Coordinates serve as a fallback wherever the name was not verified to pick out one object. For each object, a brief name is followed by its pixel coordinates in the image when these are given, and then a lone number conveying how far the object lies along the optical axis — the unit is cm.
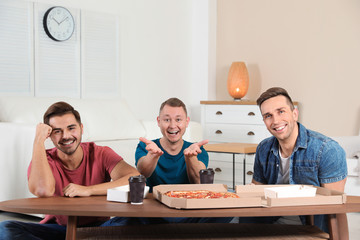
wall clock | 500
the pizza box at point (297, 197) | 162
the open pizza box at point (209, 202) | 156
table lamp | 592
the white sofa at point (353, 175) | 388
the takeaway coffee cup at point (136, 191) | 169
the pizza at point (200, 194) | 170
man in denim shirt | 204
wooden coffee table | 154
